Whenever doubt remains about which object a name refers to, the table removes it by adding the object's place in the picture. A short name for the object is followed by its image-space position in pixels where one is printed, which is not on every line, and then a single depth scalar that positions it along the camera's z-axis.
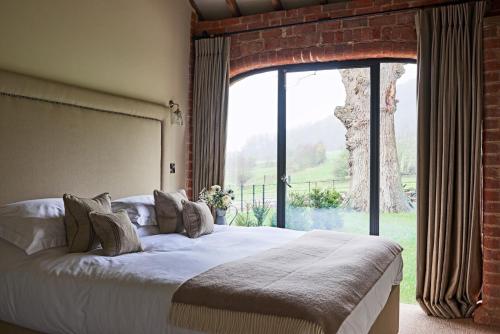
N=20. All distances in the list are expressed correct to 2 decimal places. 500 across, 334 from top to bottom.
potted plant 4.49
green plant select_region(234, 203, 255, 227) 5.04
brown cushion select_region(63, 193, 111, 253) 2.80
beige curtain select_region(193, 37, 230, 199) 4.91
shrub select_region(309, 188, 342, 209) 4.64
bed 2.21
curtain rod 4.00
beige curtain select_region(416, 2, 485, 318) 3.80
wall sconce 4.70
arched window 4.41
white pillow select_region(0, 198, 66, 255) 2.71
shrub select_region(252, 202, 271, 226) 4.96
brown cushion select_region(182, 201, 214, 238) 3.54
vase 4.63
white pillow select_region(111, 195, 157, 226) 3.51
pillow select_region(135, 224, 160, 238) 3.52
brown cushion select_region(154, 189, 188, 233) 3.63
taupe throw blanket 1.85
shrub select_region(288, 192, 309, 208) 4.77
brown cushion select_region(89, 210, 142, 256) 2.75
